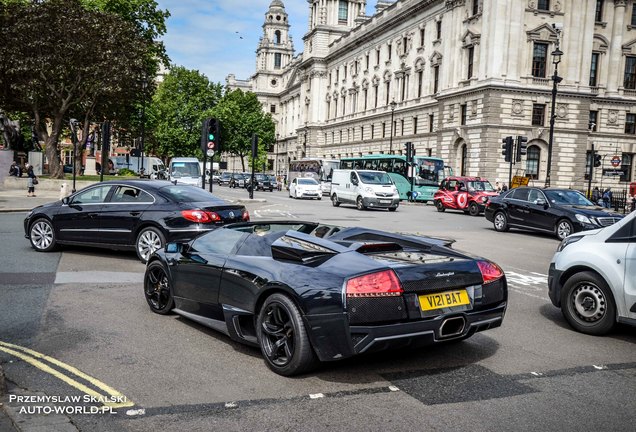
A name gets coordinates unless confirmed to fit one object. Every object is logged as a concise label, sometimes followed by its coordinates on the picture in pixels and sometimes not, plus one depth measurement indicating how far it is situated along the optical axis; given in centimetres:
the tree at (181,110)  7069
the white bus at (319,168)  5825
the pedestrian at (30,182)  2948
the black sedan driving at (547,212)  1606
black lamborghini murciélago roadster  438
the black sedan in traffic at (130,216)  1004
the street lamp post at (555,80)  3087
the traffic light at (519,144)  3338
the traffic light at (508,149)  3225
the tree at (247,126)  9700
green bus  4200
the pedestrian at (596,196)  3880
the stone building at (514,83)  4775
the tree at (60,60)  3222
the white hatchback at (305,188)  4084
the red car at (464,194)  2886
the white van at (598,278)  597
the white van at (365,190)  2898
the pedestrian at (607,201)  3837
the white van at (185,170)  3847
